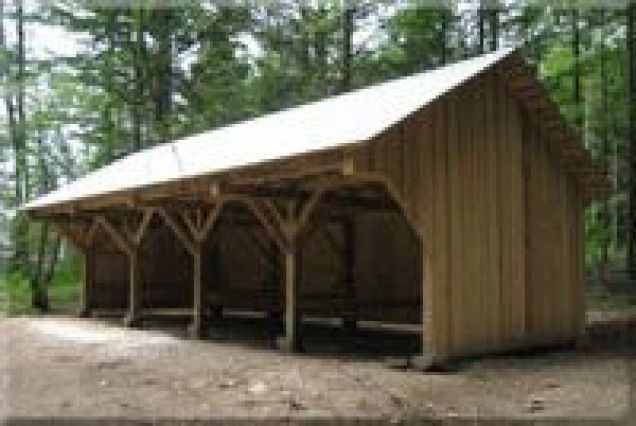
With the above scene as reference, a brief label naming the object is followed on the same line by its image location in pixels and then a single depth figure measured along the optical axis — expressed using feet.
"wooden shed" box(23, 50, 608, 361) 36.17
